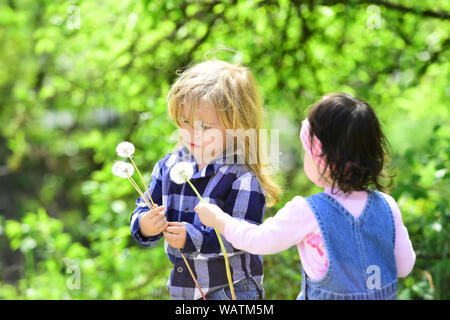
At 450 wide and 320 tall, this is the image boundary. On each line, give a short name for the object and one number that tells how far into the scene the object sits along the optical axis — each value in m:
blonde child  3.06
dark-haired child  2.87
